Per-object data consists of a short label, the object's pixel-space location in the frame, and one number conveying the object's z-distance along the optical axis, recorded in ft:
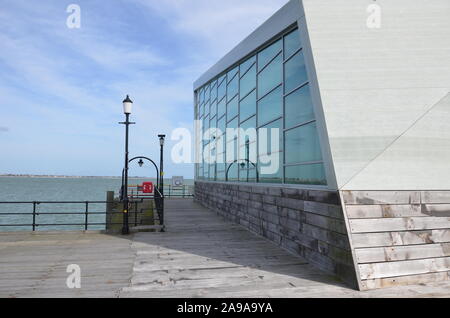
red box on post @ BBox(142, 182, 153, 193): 108.78
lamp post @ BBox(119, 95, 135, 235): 39.99
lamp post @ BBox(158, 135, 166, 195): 82.68
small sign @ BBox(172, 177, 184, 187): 115.24
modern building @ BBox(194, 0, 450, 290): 22.16
